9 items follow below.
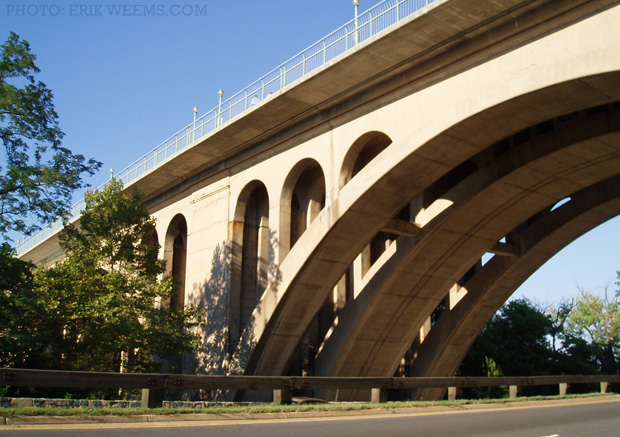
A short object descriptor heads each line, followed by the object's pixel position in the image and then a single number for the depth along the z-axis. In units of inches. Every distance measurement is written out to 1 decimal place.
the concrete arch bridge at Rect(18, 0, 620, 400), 658.2
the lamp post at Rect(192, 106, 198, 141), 1114.7
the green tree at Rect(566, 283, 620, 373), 2050.9
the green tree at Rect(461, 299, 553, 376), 1505.9
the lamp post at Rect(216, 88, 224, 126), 1046.4
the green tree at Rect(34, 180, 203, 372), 857.5
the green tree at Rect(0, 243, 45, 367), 845.2
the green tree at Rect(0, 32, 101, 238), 876.6
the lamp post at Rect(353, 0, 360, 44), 781.3
